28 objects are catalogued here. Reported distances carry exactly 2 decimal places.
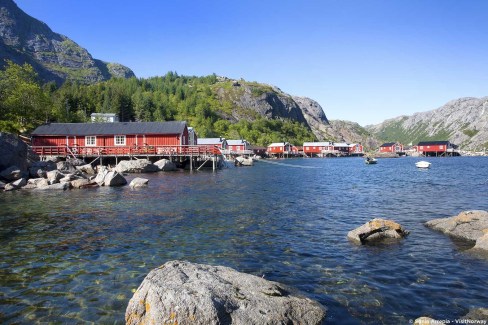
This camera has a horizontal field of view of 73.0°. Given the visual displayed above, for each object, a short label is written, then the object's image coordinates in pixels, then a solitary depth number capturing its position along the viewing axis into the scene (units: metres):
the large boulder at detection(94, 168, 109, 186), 32.51
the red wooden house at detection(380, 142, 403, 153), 189.88
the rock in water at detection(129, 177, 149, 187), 30.84
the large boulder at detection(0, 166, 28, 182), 31.38
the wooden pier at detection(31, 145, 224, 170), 53.75
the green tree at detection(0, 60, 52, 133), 59.25
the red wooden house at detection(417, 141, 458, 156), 167.88
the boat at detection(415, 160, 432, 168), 67.49
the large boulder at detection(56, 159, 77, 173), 38.23
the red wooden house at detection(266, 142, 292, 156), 155.65
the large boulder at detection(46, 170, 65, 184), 31.57
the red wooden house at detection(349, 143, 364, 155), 194.38
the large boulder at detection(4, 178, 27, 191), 29.08
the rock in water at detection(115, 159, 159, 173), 47.19
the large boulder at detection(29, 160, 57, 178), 34.66
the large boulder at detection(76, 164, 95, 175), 44.25
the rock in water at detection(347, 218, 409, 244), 13.47
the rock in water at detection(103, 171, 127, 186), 31.73
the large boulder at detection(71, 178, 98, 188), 31.14
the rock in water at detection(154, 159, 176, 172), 50.66
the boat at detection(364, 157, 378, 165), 91.38
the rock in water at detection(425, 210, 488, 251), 13.53
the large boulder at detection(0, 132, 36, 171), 31.89
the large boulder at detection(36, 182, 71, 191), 29.56
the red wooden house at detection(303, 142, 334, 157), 171.62
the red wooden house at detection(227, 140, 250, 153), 125.88
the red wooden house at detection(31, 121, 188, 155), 55.94
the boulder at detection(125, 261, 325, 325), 5.86
